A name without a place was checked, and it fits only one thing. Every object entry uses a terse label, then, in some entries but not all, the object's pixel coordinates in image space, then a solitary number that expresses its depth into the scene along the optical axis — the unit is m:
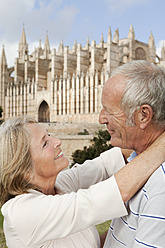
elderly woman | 1.11
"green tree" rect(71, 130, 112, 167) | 9.72
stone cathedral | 26.02
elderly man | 1.03
